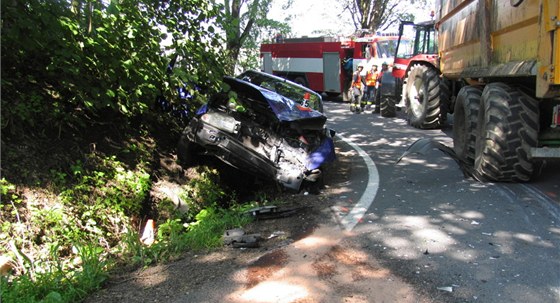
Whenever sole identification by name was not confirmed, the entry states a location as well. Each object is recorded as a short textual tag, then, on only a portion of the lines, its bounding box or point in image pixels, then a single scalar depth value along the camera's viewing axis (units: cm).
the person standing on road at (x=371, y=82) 1752
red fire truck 1891
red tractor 1169
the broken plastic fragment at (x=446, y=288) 340
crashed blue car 648
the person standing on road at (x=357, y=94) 1686
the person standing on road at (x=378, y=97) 1617
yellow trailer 512
